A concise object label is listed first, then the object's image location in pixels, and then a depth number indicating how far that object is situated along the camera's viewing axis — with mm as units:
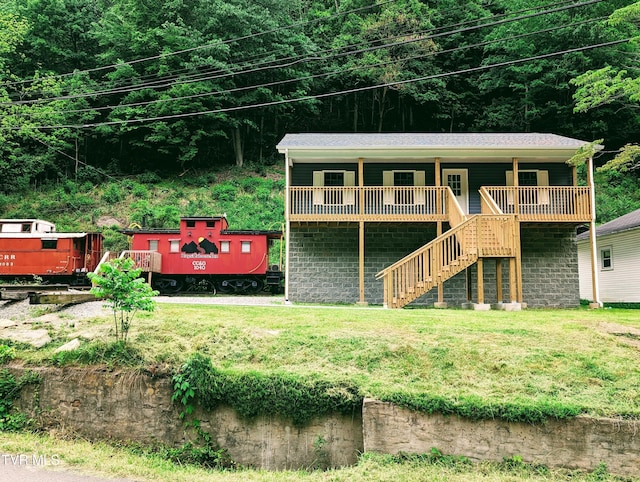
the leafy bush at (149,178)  38656
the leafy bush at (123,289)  7758
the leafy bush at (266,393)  6668
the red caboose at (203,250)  22625
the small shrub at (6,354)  7734
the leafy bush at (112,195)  34981
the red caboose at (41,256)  21938
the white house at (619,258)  20589
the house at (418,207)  18812
